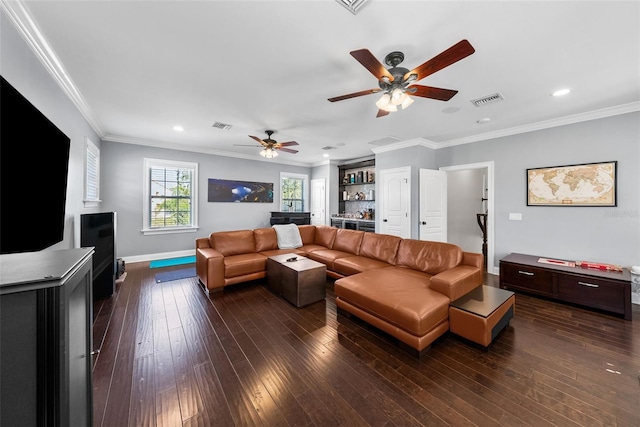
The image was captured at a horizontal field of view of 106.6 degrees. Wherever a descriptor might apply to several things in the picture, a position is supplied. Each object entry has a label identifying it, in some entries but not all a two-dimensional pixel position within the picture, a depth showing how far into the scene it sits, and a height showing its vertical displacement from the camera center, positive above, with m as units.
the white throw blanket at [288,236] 4.76 -0.47
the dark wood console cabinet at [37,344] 0.69 -0.41
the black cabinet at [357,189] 6.84 +0.78
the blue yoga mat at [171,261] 5.04 -1.10
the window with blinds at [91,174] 3.72 +0.64
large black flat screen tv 1.24 +0.22
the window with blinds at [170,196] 5.49 +0.40
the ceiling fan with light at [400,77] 1.81 +1.20
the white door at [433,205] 4.99 +0.22
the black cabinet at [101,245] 3.14 -0.48
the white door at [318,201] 7.61 +0.41
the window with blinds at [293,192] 7.62 +0.72
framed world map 3.36 +0.48
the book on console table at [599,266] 3.15 -0.67
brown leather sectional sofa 2.18 -0.75
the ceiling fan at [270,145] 4.38 +1.28
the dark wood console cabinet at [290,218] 6.93 -0.13
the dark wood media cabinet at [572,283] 2.80 -0.88
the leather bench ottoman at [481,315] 2.15 -0.94
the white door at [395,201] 5.14 +0.30
